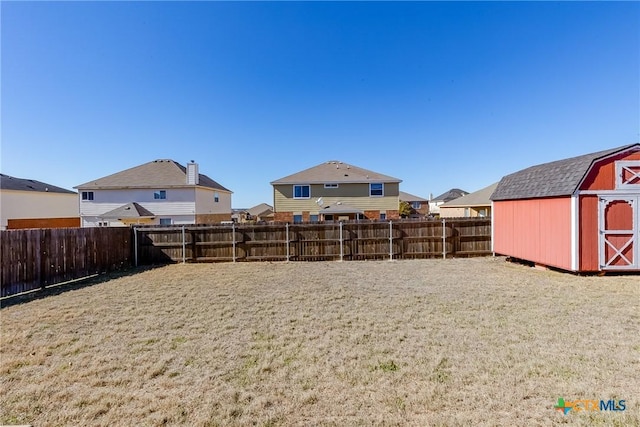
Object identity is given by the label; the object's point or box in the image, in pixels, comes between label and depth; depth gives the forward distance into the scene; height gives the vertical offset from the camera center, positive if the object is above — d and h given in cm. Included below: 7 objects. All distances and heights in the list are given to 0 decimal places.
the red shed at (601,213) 812 -8
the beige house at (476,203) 2053 +66
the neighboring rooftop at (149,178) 2195 +297
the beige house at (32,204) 2358 +113
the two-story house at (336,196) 2091 +122
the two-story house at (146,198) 2186 +132
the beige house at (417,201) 4562 +176
